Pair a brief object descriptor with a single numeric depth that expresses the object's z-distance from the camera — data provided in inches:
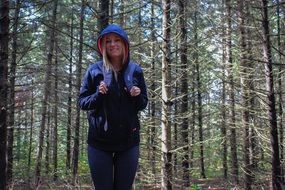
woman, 106.3
